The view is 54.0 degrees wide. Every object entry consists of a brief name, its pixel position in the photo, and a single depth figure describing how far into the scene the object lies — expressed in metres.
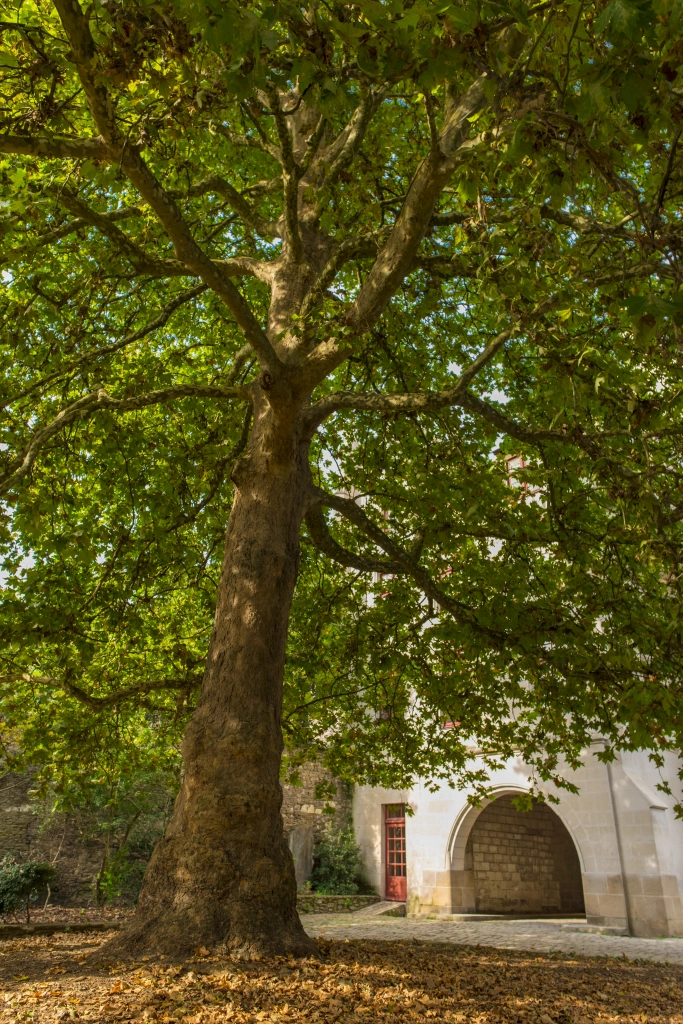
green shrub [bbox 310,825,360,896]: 17.22
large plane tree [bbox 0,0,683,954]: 3.30
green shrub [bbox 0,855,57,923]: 12.02
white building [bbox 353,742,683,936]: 11.45
